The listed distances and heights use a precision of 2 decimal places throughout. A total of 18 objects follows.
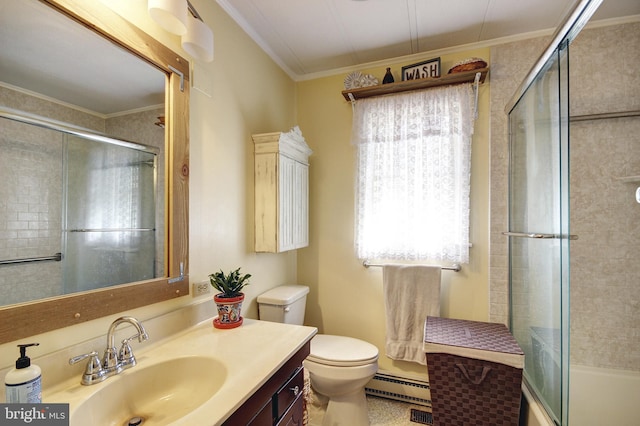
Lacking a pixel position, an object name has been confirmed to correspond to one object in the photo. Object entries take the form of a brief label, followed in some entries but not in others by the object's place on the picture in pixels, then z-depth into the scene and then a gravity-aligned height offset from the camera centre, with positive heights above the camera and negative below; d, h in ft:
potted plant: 4.11 -1.21
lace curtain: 6.18 +0.89
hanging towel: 6.21 -1.96
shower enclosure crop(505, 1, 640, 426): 4.86 -0.29
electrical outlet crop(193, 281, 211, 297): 4.29 -1.11
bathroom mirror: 2.56 +0.60
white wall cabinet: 5.72 +0.50
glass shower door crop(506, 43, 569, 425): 3.87 -0.29
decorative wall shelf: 6.00 +2.83
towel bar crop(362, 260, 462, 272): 6.25 -1.17
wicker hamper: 4.58 -2.67
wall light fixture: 3.06 +2.15
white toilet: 5.23 -2.76
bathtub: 5.05 -3.31
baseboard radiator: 6.39 -3.93
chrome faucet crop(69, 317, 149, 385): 2.73 -1.43
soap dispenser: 2.07 -1.23
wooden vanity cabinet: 2.66 -1.98
